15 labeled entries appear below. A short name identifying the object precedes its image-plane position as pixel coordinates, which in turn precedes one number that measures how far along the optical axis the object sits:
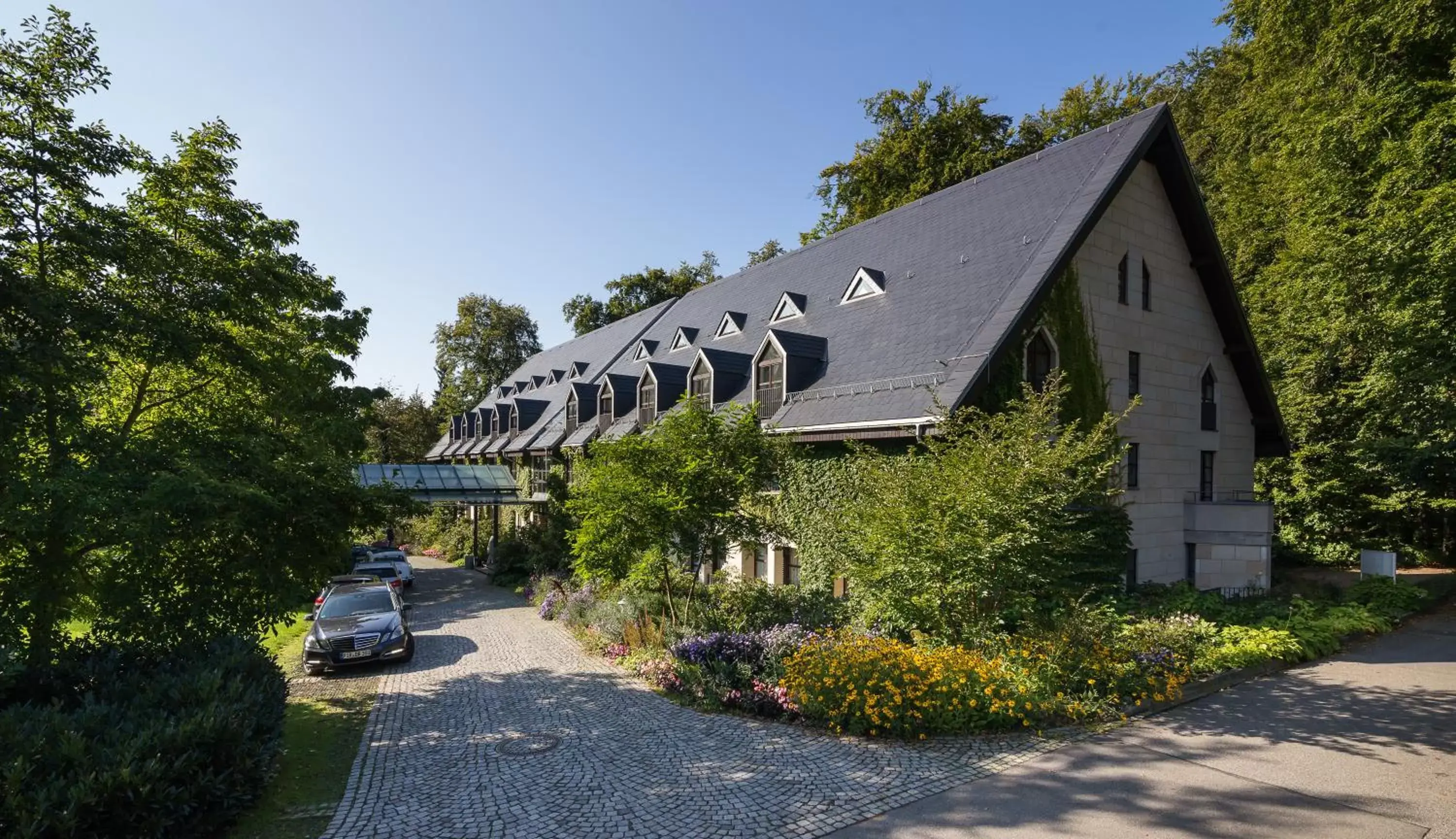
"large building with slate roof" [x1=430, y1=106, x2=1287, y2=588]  14.45
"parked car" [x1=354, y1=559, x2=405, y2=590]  22.58
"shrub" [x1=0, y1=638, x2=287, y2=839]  5.54
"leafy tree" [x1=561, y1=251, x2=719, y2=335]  52.97
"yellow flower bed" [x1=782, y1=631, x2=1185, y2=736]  8.78
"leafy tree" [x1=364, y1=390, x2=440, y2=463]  49.19
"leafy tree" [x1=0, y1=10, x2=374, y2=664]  7.49
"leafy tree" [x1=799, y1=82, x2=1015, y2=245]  32.09
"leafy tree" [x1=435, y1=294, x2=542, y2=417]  57.00
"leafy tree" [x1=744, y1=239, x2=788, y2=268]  50.16
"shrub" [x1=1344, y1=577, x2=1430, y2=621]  15.17
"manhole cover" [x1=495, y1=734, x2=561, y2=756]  8.95
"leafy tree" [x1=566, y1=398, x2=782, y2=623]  13.21
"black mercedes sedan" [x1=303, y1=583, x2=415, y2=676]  13.55
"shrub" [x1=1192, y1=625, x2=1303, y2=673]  10.76
